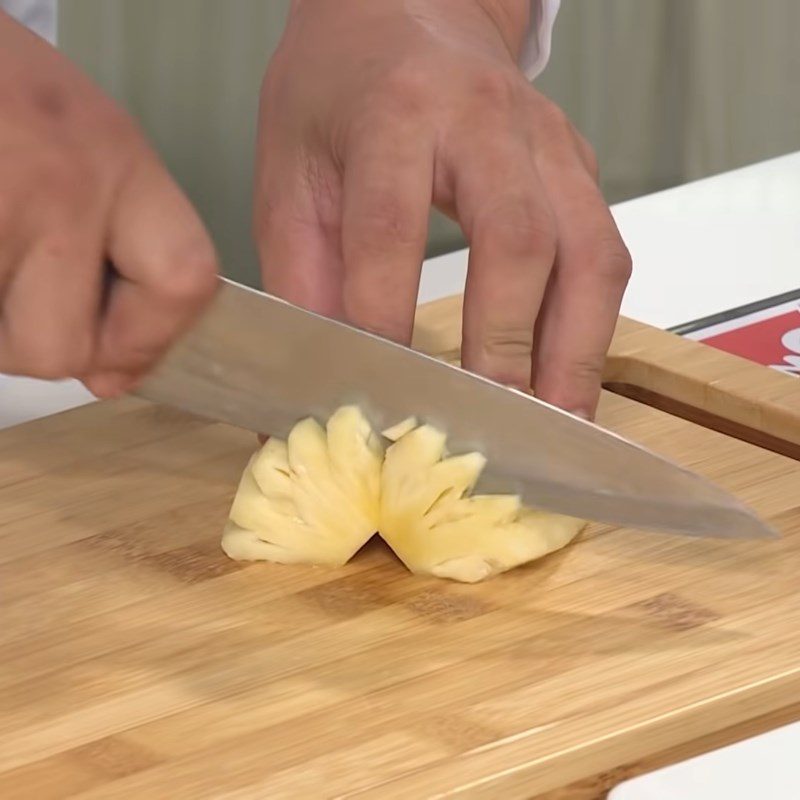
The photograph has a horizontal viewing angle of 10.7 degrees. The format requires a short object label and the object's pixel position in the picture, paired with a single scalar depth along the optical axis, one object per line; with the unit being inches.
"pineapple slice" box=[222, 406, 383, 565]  40.3
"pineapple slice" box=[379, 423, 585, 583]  40.1
